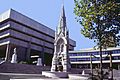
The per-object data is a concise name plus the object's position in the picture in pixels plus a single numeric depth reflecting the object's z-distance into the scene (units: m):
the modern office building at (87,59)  35.07
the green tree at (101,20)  6.27
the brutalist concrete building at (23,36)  26.70
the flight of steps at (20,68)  14.26
